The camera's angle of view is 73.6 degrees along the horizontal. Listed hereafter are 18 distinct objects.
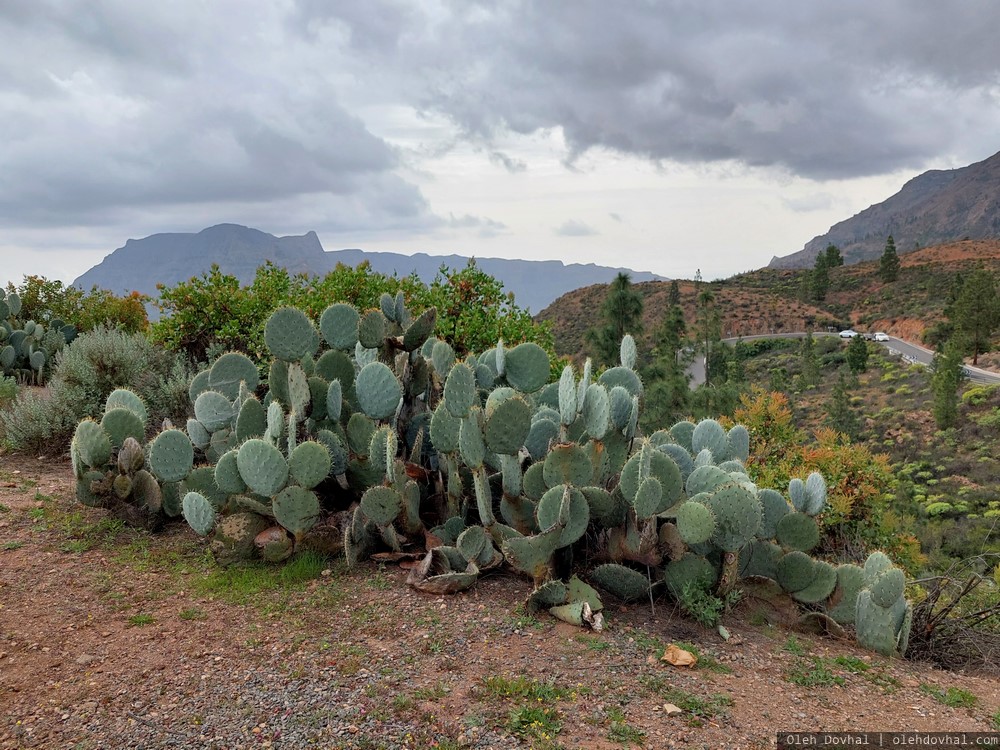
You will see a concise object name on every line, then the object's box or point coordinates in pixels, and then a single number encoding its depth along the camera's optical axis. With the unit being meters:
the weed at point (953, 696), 3.29
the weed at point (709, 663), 3.36
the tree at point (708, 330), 22.97
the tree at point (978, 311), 30.81
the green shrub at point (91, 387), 6.78
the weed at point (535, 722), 2.73
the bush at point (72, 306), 11.80
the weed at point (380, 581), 4.12
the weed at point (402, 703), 2.89
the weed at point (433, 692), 2.98
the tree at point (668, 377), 15.77
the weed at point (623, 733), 2.72
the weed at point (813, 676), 3.33
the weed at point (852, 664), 3.55
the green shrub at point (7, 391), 8.06
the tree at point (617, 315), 18.02
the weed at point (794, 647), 3.69
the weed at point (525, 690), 3.01
